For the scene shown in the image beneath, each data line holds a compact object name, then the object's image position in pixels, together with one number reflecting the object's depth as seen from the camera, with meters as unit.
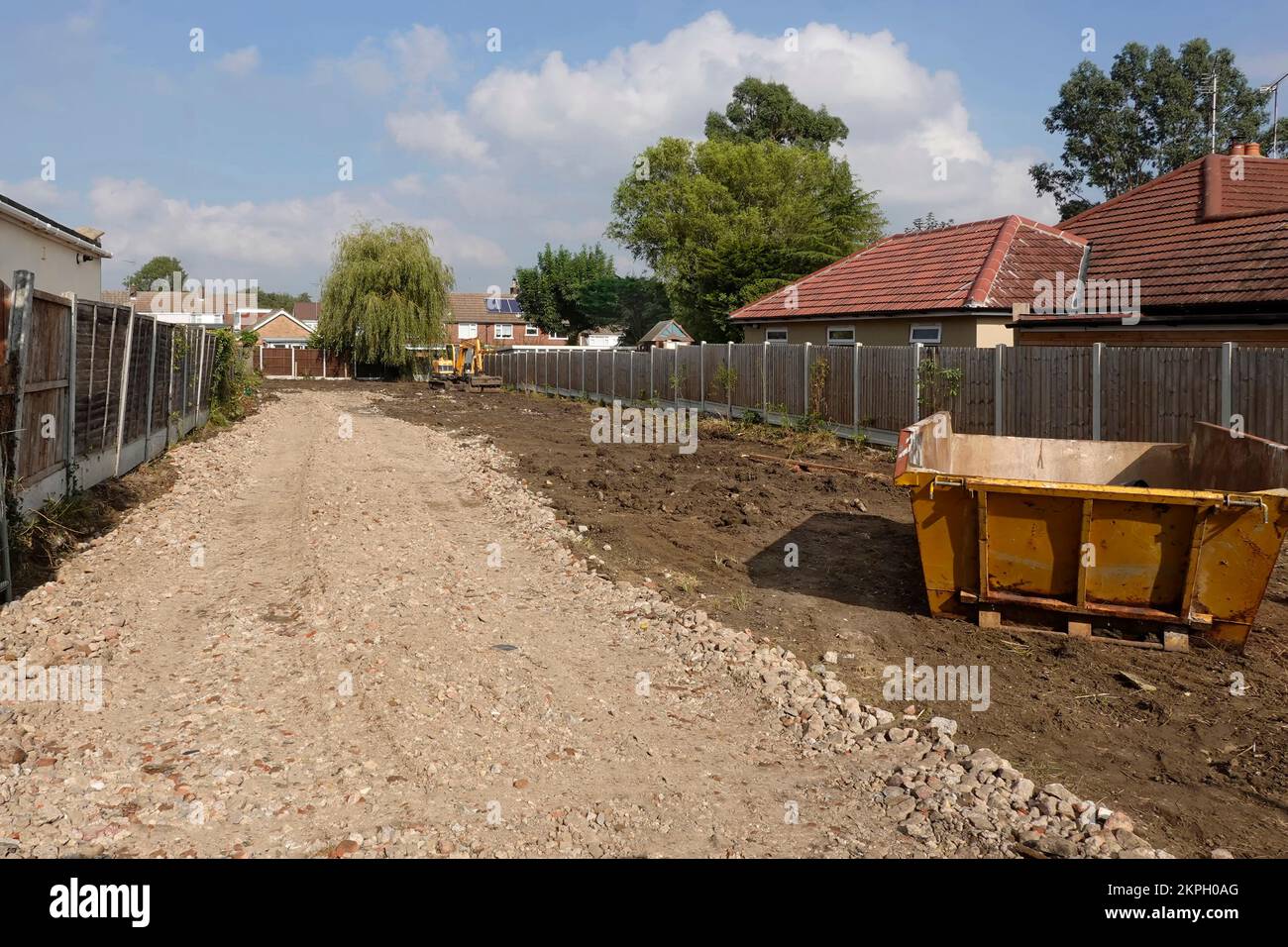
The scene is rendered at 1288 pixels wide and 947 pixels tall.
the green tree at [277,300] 147.75
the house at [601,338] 89.06
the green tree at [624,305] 88.81
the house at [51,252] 20.88
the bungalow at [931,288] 20.92
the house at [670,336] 64.44
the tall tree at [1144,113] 49.25
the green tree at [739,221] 54.47
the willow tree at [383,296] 54.53
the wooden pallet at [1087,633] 6.95
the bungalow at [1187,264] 15.55
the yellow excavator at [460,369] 45.56
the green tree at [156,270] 139.00
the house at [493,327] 96.88
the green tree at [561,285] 93.50
